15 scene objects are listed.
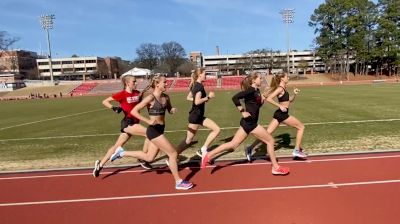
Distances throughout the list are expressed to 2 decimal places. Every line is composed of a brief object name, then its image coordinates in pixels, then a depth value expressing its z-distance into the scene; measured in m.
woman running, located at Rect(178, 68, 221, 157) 8.44
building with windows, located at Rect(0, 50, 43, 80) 130.16
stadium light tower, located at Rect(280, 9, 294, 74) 81.05
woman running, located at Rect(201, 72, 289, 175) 7.67
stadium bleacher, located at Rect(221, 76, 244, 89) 71.78
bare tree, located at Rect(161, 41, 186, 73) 136.75
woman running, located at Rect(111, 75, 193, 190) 6.94
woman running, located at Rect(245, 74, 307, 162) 8.66
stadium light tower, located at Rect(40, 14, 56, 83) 79.94
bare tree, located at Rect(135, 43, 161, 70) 137.25
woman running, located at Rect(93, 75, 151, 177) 8.01
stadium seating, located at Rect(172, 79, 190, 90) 75.78
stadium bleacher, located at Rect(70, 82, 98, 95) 75.06
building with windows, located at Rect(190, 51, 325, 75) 128.00
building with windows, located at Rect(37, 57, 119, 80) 145.62
